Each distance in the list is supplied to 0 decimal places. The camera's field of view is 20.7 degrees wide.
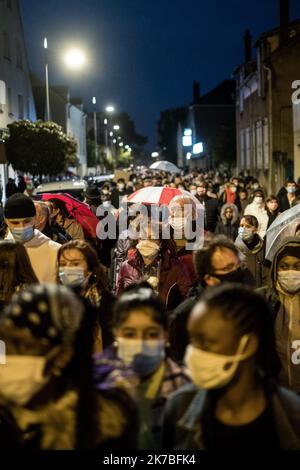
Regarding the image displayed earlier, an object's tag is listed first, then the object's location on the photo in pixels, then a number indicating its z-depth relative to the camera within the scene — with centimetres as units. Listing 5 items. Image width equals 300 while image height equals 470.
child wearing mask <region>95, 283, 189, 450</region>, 329
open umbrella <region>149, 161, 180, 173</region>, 3027
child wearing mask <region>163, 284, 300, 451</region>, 292
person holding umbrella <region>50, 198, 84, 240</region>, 1037
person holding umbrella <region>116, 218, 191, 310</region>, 664
